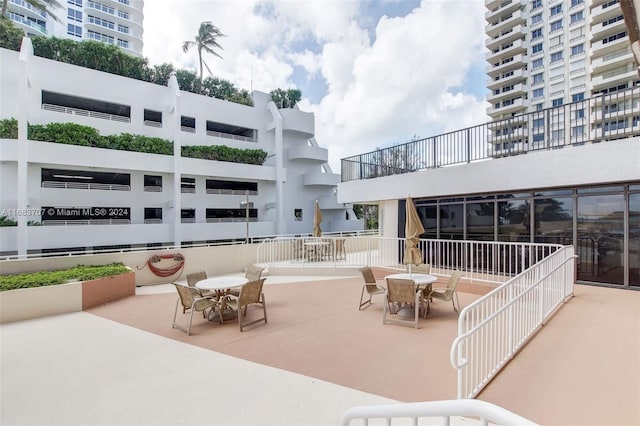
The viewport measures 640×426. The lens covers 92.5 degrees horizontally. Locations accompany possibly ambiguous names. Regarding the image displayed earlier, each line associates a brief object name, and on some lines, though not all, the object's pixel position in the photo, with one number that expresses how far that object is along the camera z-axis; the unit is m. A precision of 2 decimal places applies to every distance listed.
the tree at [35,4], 25.81
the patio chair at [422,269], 8.35
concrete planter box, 7.30
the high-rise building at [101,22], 53.34
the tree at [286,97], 31.97
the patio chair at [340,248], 13.21
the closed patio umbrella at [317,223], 13.65
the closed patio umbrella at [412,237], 7.51
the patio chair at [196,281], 7.28
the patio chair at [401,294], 6.35
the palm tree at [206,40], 39.00
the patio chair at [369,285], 7.50
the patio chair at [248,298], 6.47
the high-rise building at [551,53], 37.44
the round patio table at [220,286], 6.91
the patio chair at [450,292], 6.81
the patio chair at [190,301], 6.51
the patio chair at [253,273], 8.77
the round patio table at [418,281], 6.84
